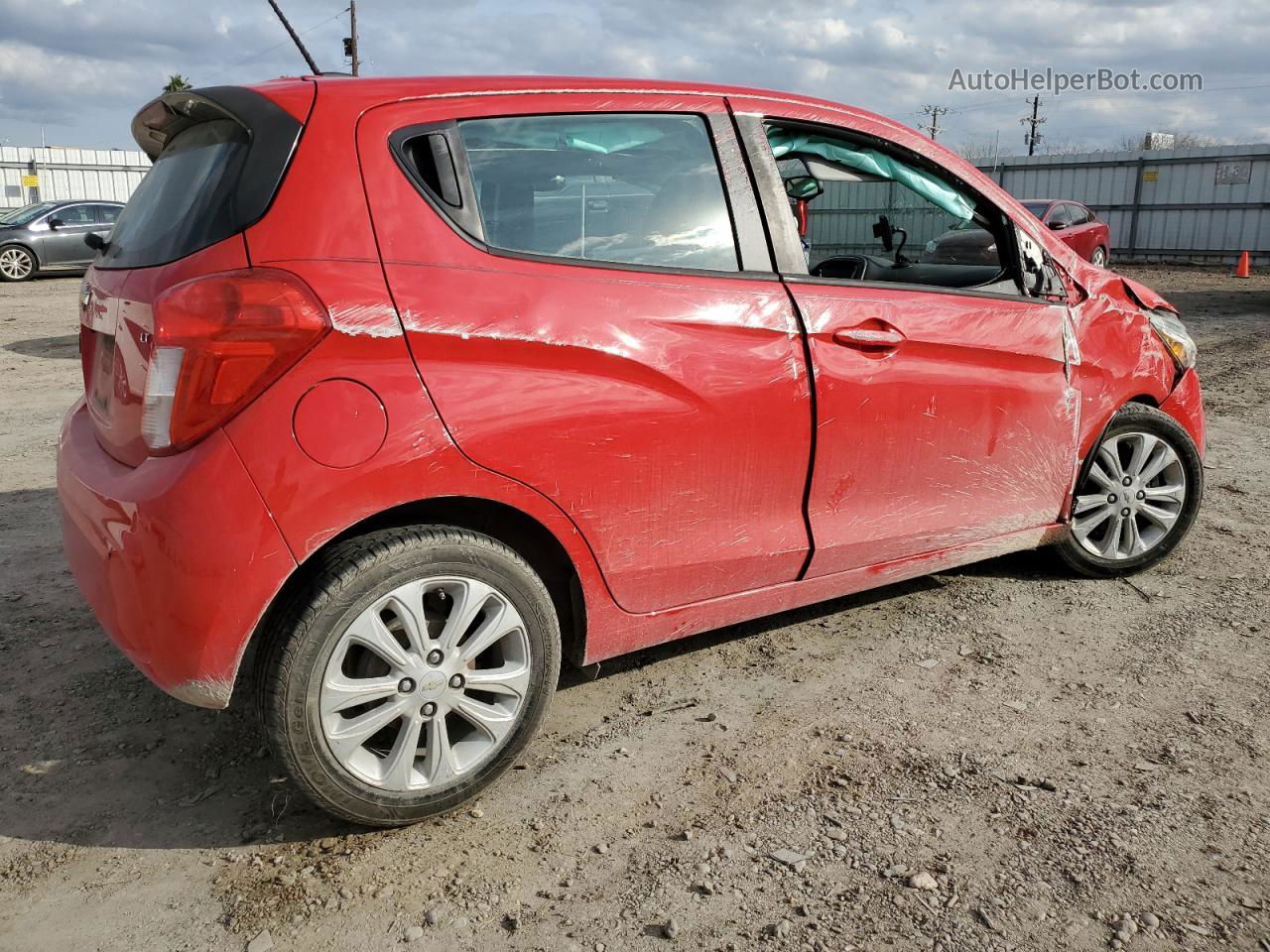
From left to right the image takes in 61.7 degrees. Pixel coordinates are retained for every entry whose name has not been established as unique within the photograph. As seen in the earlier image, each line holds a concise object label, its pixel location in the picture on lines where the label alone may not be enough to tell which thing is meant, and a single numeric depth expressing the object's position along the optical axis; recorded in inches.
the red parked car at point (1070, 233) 603.8
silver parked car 724.7
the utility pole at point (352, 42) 1316.4
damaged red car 91.9
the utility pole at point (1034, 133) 2950.3
